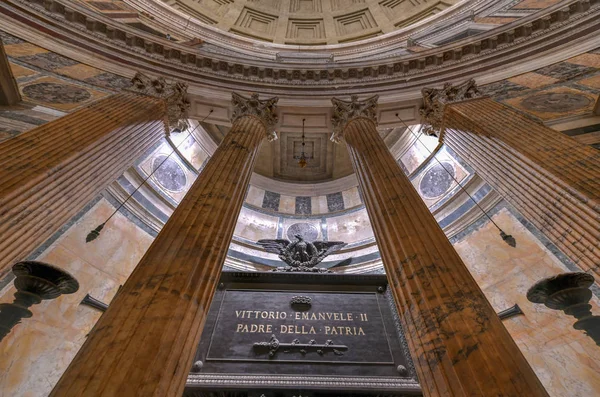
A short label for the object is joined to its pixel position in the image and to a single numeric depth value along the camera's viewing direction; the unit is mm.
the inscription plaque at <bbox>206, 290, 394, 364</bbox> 4844
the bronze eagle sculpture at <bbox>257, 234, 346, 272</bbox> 9376
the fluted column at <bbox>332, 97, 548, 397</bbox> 2348
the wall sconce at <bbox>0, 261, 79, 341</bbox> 2760
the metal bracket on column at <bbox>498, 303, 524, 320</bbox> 6507
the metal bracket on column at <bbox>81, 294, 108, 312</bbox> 6896
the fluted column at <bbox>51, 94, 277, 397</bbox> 2188
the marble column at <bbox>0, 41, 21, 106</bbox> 5057
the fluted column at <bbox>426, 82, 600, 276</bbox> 3619
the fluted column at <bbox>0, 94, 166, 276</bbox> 3412
